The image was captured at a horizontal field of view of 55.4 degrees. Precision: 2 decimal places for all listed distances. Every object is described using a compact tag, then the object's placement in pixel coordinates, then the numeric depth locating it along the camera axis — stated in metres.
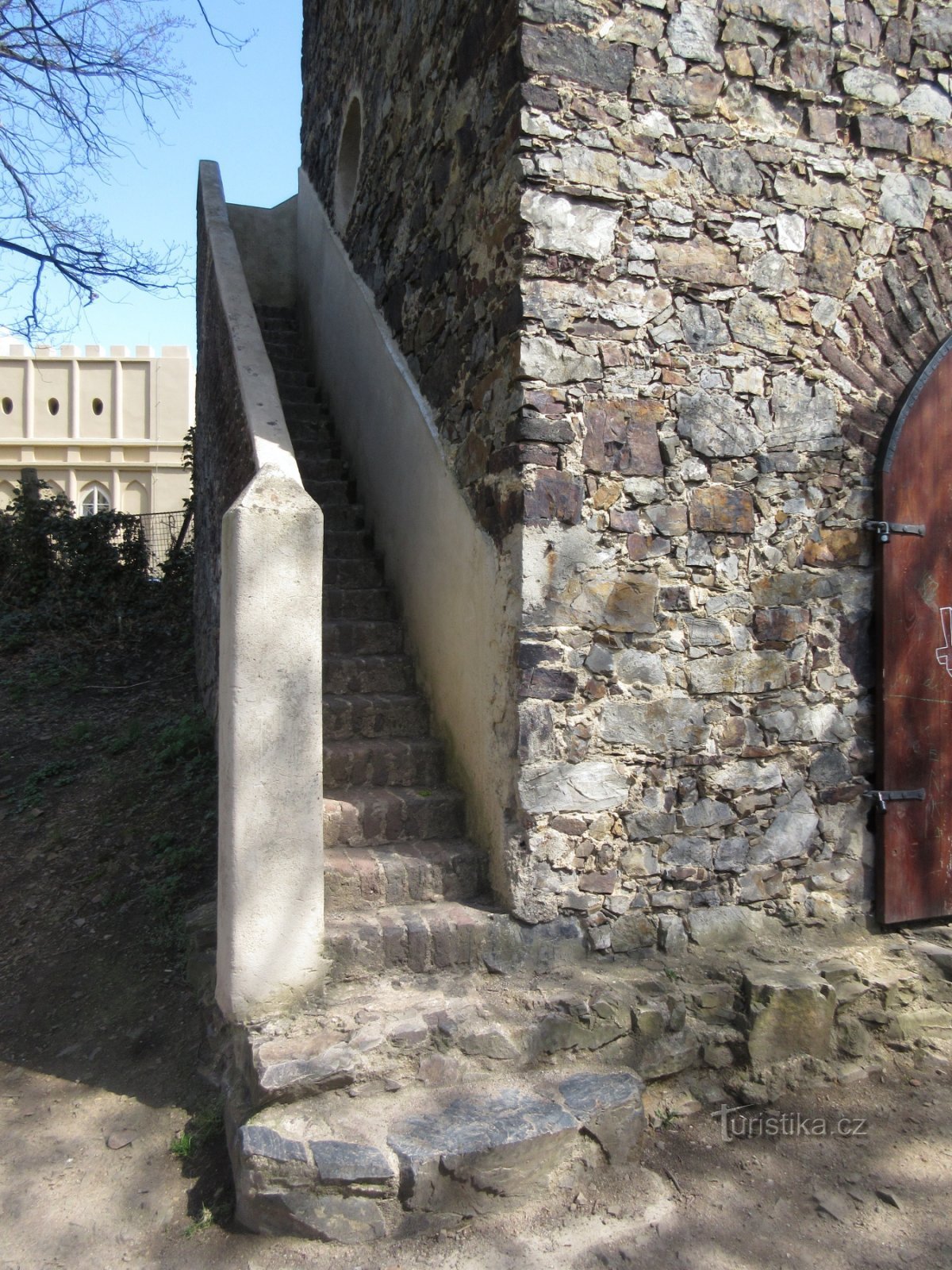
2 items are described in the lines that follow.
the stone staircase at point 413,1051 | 2.67
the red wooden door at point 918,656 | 3.82
